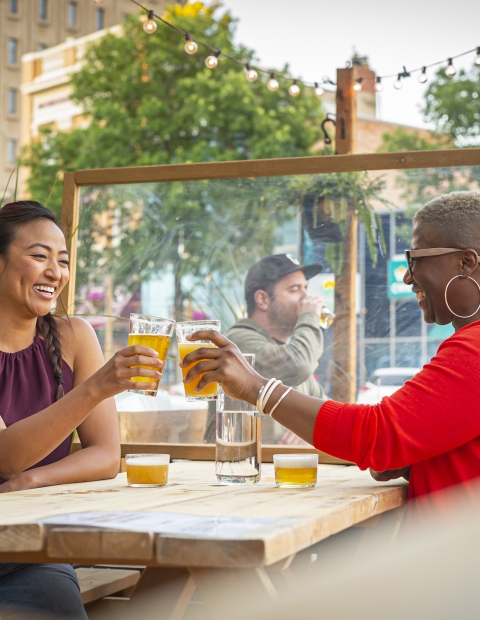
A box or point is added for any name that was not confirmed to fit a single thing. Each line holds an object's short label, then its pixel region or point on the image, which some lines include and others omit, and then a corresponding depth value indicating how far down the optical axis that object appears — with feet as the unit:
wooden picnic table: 4.60
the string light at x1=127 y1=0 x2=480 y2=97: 17.25
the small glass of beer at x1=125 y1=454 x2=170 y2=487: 7.88
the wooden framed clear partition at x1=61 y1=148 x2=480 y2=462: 12.71
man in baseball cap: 13.83
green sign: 13.82
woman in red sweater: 6.76
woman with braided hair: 7.03
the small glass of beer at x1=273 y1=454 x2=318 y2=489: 7.65
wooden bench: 8.73
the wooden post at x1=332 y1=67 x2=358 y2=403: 13.71
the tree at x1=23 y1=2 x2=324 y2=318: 60.70
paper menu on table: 4.79
